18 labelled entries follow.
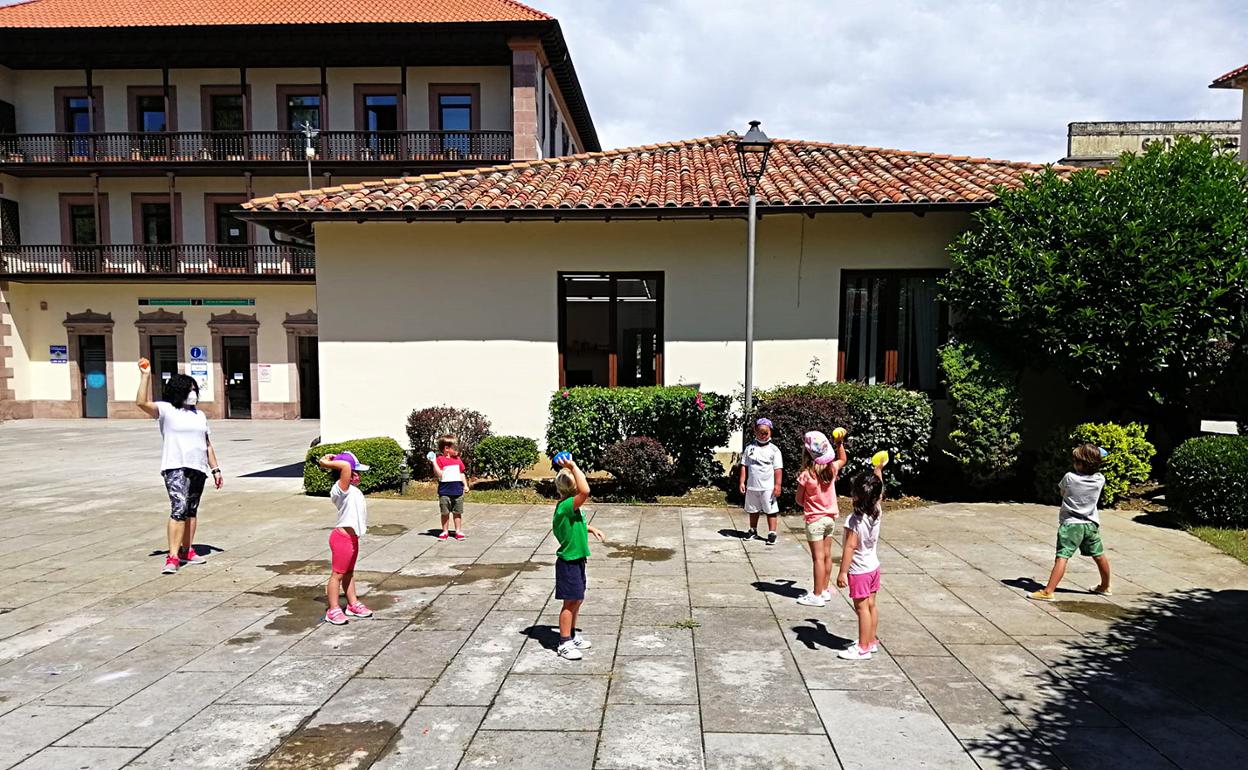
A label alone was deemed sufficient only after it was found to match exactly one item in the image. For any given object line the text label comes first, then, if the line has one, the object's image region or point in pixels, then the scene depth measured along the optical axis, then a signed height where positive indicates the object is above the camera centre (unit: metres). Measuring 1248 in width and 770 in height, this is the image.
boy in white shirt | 7.89 -1.47
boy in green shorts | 6.10 -1.51
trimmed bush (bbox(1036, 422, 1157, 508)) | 9.46 -1.44
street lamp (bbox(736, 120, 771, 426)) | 9.62 +2.45
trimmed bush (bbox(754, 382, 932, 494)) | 9.92 -1.12
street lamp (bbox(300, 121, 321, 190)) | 23.09 +6.88
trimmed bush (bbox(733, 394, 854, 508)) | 9.30 -0.99
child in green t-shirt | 4.88 -1.42
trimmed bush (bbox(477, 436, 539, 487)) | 10.85 -1.71
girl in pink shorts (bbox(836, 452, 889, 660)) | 4.79 -1.47
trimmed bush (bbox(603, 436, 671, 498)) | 9.96 -1.64
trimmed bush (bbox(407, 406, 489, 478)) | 11.24 -1.37
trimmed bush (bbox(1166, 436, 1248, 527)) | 8.23 -1.59
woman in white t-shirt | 6.93 -1.11
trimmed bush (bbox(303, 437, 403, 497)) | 10.69 -1.87
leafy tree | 8.96 +1.02
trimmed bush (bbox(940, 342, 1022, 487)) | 9.88 -0.93
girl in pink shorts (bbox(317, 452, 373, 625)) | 5.42 -1.44
